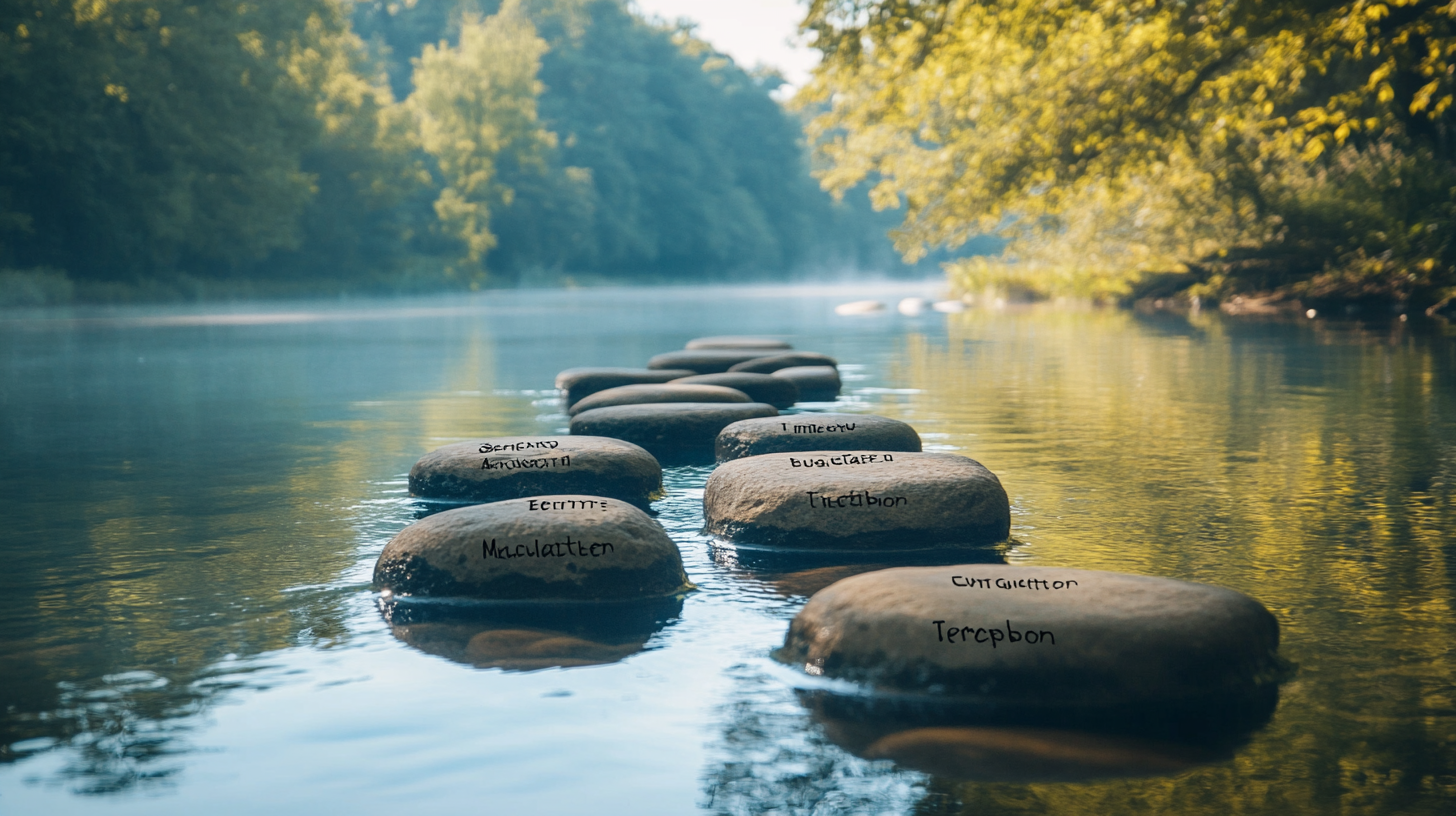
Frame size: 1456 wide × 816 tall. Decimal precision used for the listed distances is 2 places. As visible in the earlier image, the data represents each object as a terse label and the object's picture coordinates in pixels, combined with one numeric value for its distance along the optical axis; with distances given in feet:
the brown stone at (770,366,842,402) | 34.78
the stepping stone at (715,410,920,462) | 21.53
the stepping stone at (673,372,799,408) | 32.99
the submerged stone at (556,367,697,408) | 34.37
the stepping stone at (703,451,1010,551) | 15.85
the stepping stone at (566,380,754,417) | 28.07
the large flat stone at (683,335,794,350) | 46.34
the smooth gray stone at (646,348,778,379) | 39.32
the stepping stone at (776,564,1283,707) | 10.16
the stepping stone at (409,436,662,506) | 19.25
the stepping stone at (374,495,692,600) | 13.42
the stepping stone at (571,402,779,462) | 24.84
